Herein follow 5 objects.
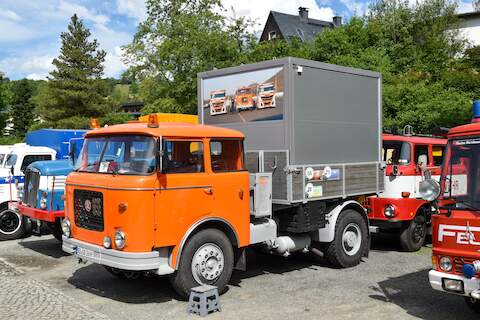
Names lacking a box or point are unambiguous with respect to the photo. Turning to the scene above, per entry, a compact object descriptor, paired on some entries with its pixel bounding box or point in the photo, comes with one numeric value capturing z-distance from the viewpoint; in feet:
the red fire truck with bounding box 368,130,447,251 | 32.65
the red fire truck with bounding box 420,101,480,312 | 17.38
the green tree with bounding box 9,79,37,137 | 232.73
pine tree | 150.00
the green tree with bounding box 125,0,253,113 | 77.82
